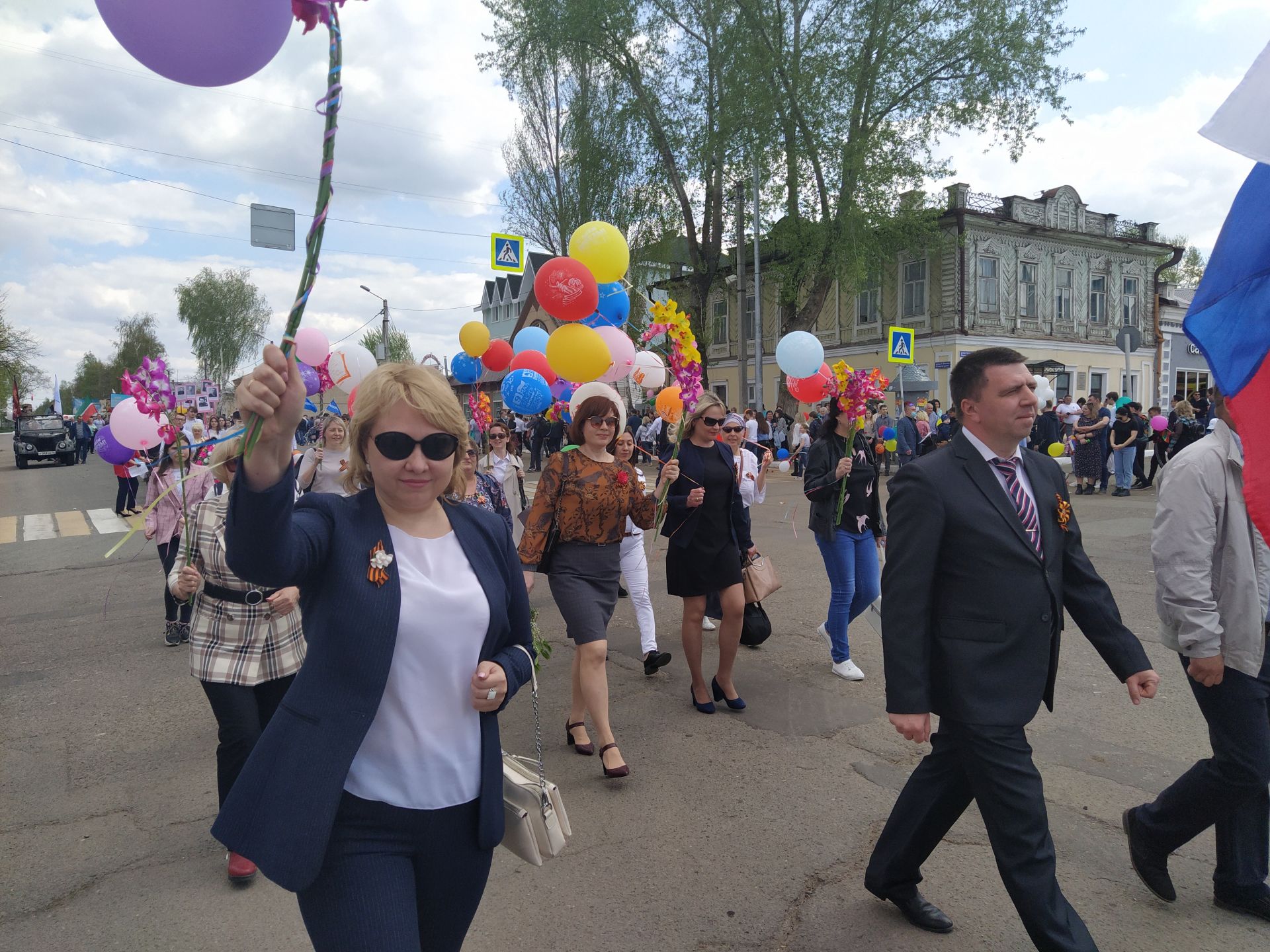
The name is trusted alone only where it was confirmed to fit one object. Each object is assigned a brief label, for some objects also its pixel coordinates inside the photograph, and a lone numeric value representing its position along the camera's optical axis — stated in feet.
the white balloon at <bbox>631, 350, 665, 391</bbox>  27.89
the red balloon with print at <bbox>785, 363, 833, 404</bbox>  24.76
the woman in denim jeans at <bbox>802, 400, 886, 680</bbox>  19.48
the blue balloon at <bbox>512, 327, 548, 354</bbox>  31.78
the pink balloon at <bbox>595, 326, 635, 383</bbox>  24.90
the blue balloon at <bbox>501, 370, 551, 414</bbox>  27.30
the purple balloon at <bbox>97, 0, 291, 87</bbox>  5.48
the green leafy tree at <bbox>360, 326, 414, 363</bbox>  211.20
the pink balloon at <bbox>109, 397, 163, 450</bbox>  18.15
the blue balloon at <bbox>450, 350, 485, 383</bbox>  34.17
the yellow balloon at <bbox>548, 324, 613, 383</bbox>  21.67
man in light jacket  9.34
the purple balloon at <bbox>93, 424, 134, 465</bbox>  21.39
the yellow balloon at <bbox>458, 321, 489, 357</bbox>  29.84
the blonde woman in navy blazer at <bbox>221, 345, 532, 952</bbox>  5.88
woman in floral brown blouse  14.58
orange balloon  21.68
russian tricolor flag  5.97
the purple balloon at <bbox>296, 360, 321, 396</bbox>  27.53
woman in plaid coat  11.12
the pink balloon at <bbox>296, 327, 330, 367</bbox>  25.77
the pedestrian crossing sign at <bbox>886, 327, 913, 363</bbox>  60.03
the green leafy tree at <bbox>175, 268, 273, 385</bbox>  232.32
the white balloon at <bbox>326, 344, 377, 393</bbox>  28.53
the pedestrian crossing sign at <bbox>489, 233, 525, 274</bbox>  56.59
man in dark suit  8.27
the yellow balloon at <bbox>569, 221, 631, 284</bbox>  22.63
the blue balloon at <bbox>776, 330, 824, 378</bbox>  24.77
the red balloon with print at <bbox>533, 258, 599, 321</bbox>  22.12
